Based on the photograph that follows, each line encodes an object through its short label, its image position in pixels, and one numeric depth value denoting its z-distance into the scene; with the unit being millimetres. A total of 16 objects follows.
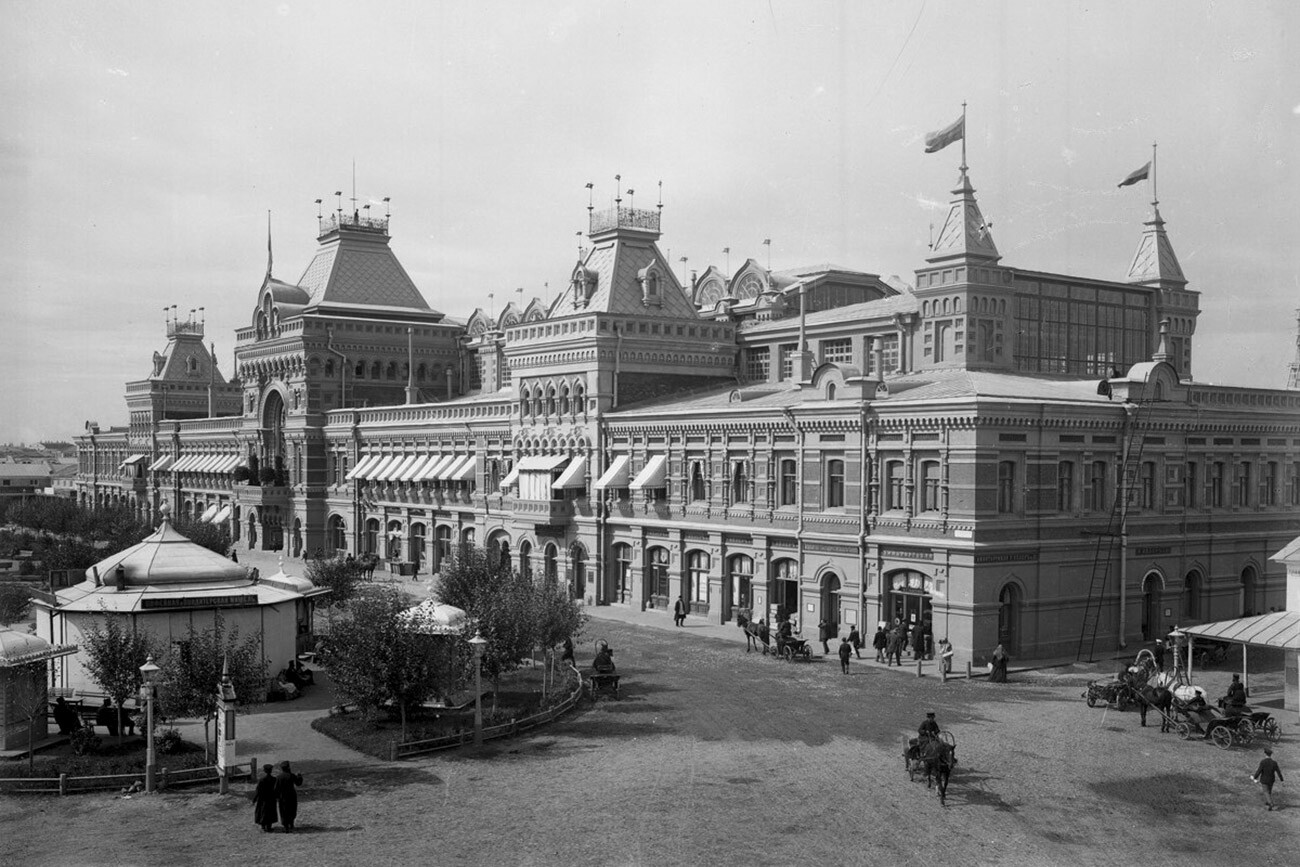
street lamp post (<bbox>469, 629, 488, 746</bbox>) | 33938
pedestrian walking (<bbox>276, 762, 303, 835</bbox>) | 26359
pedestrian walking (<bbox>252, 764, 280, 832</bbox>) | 26266
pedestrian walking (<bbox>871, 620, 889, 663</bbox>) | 45125
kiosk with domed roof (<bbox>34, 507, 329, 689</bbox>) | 40406
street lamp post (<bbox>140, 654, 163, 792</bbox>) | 29797
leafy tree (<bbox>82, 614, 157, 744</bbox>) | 32875
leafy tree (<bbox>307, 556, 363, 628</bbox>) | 53375
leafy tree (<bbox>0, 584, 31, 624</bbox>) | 53125
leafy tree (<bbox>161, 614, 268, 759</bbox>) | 31500
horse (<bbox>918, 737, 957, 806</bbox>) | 27969
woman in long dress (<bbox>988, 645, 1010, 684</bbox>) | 41906
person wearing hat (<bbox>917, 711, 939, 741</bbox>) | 29453
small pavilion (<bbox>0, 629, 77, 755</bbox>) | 33094
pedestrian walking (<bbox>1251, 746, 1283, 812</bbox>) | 27109
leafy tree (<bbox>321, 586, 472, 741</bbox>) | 33594
